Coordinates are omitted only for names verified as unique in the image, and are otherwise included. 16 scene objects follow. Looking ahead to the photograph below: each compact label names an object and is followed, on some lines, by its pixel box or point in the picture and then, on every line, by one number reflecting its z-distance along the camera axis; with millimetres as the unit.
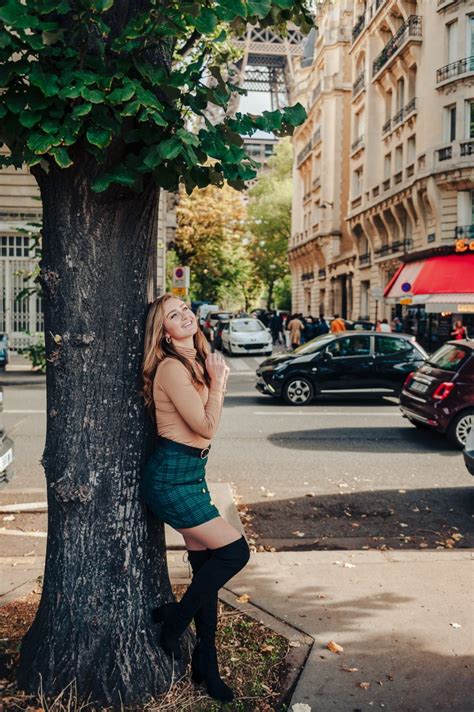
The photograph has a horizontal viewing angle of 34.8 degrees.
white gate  24359
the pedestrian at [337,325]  23906
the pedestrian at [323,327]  33062
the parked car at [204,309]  51500
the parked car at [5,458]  6305
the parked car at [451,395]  10164
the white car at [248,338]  30739
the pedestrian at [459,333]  22431
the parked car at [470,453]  7285
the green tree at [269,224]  69750
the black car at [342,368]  14797
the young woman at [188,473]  3309
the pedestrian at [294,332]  26562
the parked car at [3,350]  20938
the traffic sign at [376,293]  30725
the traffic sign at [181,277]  22922
